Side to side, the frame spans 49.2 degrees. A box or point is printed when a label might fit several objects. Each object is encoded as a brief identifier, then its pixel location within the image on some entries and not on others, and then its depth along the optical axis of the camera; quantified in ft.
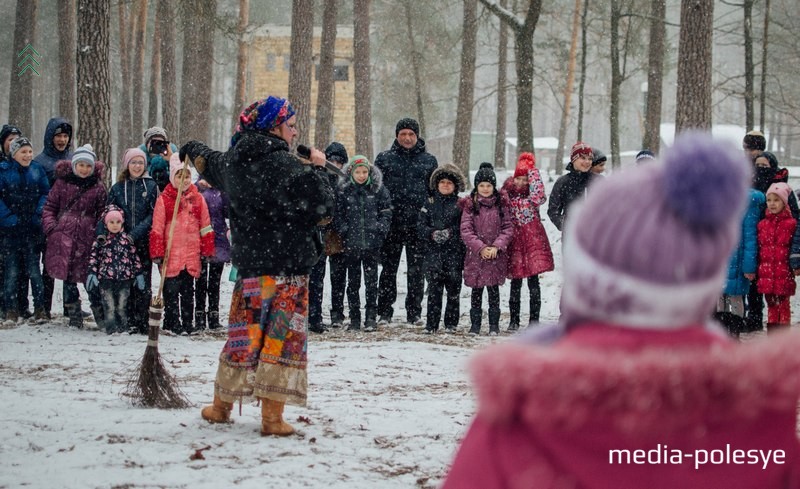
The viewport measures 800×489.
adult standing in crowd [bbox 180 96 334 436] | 18.63
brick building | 141.08
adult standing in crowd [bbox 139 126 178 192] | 34.17
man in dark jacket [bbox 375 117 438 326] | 38.06
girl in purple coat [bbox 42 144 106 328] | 33.68
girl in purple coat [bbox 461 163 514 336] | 34.94
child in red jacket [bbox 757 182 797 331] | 33.40
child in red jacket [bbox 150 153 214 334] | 32.19
